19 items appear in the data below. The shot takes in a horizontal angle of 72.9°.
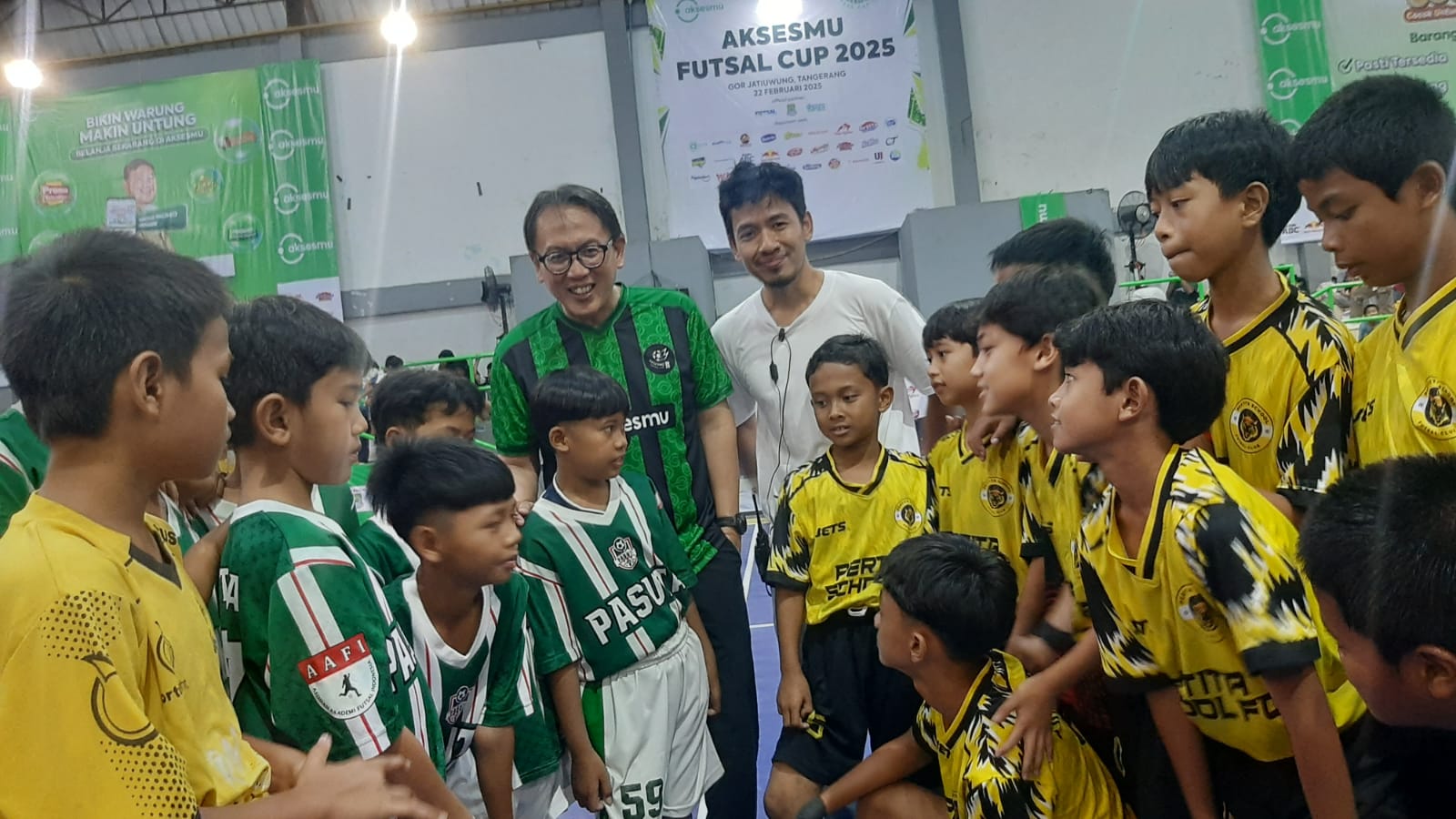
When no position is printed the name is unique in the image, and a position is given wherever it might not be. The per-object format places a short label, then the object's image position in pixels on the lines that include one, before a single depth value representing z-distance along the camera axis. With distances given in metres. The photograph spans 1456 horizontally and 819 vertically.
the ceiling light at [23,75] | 10.21
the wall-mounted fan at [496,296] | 9.69
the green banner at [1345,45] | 9.11
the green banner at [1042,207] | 8.94
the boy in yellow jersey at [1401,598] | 1.05
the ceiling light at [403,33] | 10.05
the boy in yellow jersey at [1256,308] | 1.56
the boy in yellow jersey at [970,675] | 1.77
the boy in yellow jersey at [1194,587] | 1.34
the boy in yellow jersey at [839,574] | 2.30
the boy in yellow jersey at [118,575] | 0.95
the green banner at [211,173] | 9.73
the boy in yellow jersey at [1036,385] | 1.88
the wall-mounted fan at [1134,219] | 8.80
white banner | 9.44
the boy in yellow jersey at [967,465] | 2.09
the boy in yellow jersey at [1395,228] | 1.45
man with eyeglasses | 2.45
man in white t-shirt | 2.64
